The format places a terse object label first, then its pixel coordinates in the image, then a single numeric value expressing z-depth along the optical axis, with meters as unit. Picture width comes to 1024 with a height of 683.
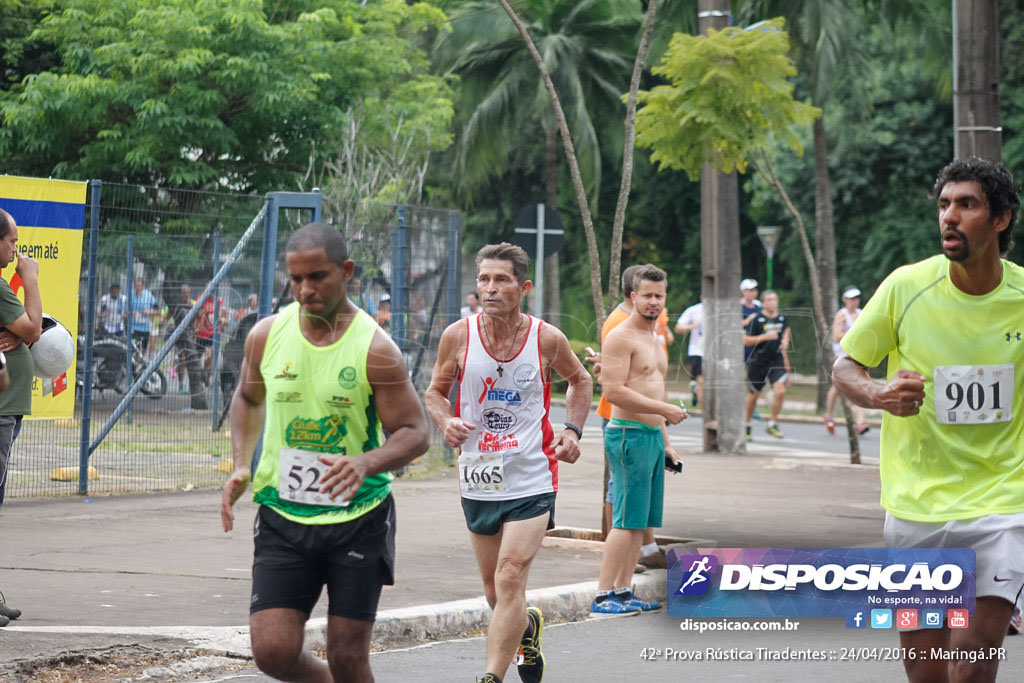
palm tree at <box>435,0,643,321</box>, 40.06
